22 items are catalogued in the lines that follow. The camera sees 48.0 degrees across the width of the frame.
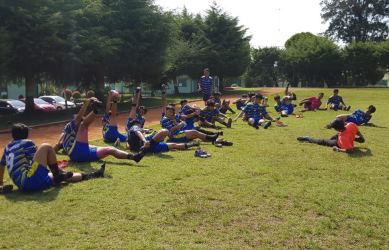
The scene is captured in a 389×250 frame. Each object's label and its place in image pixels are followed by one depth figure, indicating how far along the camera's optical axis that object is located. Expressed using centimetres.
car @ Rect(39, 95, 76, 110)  3008
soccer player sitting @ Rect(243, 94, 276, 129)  1686
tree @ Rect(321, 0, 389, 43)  6888
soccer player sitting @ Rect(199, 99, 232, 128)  1590
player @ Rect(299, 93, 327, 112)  2367
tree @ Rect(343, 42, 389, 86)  4850
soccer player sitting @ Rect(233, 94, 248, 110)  2308
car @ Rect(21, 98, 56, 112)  2714
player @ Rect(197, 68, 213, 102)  1972
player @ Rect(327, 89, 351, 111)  2391
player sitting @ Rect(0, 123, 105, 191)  705
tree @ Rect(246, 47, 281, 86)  6750
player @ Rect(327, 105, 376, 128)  1585
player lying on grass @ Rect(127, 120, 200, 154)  1062
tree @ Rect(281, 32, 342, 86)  5078
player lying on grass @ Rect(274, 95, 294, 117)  2153
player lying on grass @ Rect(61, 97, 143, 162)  889
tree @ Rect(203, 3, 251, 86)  4375
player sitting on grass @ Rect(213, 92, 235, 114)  1884
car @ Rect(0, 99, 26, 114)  2545
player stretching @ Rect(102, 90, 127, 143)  1224
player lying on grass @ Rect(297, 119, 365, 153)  1083
